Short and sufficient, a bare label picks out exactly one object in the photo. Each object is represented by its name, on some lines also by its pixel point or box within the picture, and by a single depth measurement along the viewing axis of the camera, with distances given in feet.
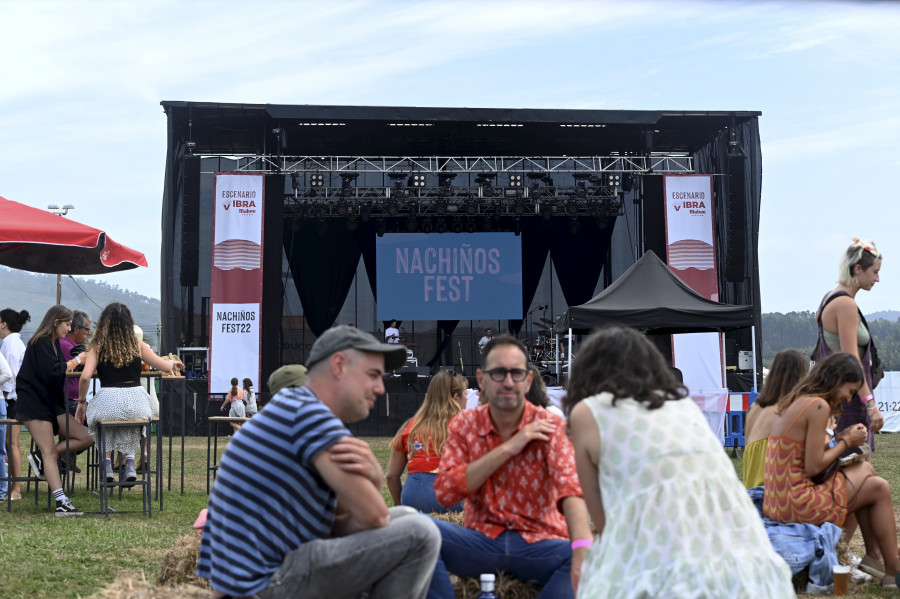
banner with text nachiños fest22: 53.47
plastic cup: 14.07
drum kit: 60.49
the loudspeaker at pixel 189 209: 56.80
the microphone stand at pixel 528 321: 69.77
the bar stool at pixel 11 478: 22.90
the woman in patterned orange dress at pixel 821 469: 13.94
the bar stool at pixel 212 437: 24.00
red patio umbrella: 22.41
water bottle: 10.12
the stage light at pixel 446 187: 58.75
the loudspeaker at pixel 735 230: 57.88
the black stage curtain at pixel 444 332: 68.74
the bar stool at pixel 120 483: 21.98
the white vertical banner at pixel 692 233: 56.13
